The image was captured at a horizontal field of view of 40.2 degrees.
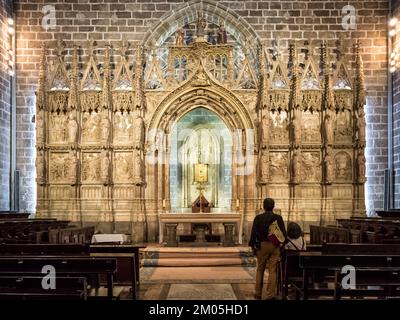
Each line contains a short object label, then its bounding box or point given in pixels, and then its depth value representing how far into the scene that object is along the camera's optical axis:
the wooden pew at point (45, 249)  9.48
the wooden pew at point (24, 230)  10.98
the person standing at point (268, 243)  9.15
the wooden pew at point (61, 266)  7.40
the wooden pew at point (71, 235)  12.07
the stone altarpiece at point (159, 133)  18.61
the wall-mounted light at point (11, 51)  20.44
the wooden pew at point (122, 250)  11.28
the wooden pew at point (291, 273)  9.45
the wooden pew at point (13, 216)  16.61
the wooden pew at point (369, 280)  7.13
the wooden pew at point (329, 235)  11.91
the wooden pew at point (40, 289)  6.67
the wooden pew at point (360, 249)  9.47
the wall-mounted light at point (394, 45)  20.12
